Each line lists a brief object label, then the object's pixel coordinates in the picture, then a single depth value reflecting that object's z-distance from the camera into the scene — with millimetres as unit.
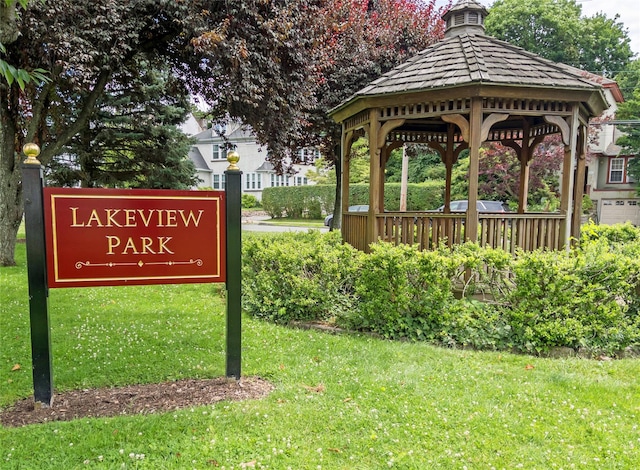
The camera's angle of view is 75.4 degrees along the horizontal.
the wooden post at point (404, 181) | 17272
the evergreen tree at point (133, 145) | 13664
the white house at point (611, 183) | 28000
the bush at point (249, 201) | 35031
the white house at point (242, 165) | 39844
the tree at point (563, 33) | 33719
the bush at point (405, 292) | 5000
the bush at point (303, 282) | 5617
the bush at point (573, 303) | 4625
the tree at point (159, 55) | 6973
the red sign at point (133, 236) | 3268
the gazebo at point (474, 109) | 6016
